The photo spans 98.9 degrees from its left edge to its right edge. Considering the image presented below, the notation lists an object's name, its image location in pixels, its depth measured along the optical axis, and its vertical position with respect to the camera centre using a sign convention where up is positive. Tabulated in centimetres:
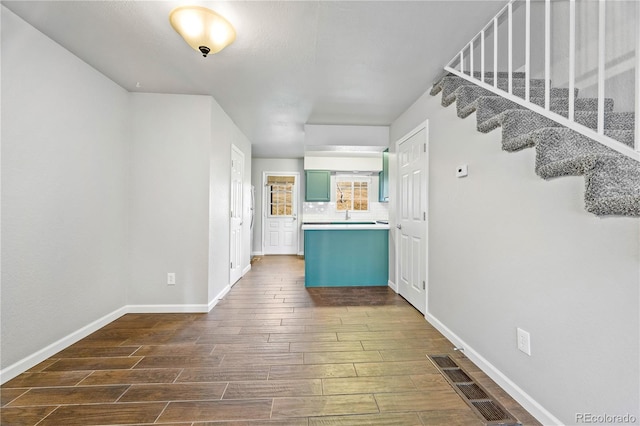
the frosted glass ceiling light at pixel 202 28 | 171 +119
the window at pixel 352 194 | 684 +41
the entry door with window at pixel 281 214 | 689 -10
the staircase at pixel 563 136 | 115 +41
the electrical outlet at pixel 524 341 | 156 -75
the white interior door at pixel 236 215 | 396 -9
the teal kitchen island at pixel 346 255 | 399 -66
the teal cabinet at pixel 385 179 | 429 +50
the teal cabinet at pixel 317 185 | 648 +59
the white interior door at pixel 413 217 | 298 -8
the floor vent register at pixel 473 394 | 148 -112
